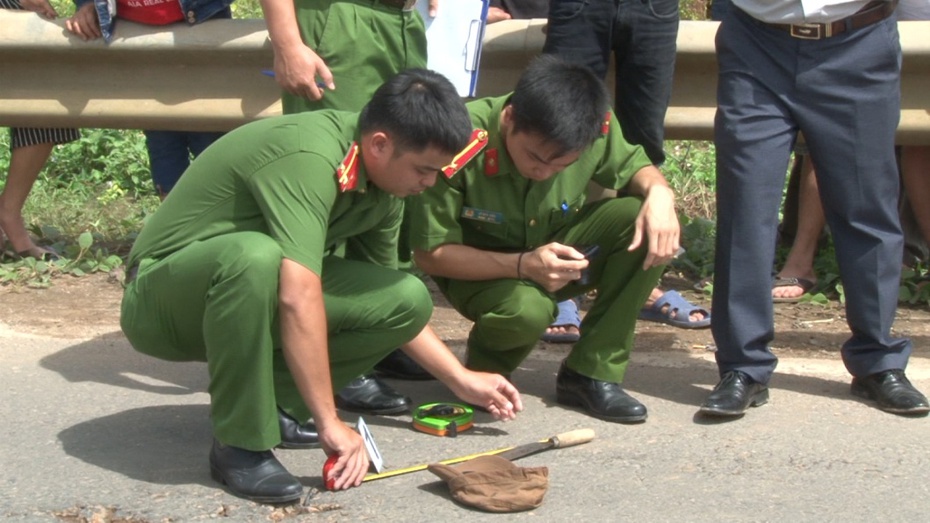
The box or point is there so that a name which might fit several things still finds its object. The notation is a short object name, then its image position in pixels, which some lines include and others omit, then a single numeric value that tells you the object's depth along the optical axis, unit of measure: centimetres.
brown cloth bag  322
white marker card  344
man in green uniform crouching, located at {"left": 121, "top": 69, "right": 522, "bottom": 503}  321
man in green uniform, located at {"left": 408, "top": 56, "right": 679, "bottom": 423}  384
